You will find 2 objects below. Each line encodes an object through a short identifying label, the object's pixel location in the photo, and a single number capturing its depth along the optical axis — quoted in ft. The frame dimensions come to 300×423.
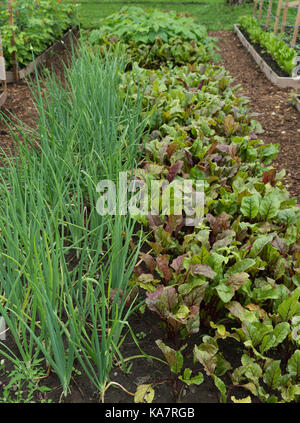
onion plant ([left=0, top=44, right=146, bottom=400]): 4.37
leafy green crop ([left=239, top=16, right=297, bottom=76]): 17.59
